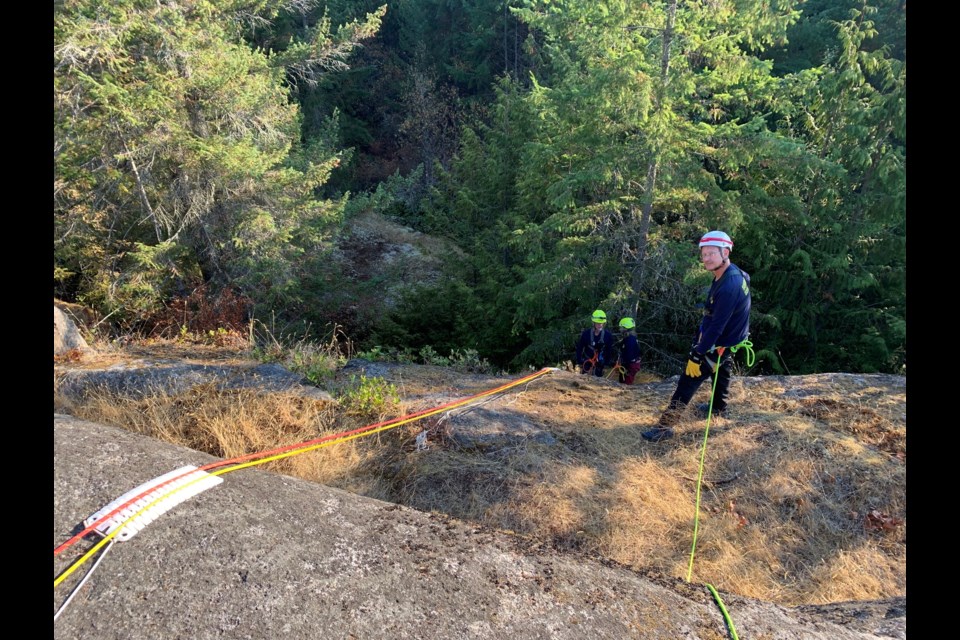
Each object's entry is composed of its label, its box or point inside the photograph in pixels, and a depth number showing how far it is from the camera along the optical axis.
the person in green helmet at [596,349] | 8.17
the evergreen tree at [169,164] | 8.45
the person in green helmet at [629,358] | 7.80
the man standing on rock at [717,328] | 4.86
